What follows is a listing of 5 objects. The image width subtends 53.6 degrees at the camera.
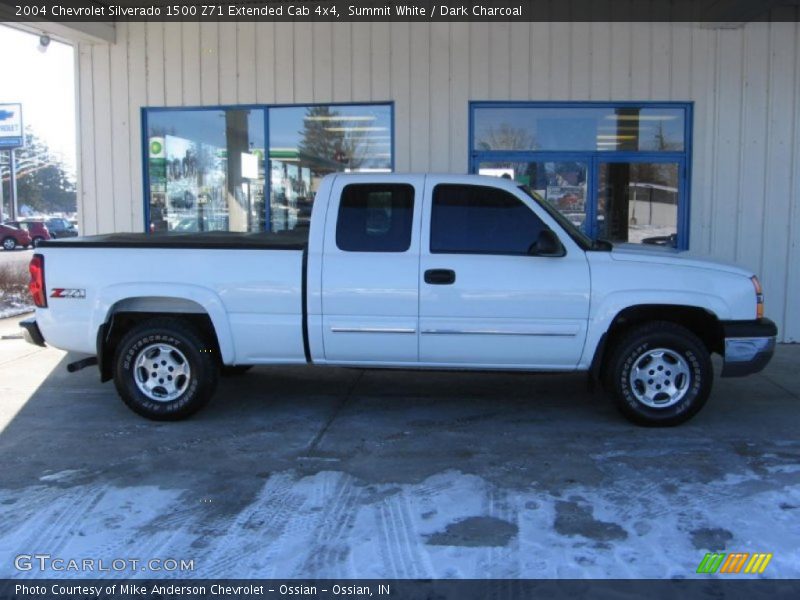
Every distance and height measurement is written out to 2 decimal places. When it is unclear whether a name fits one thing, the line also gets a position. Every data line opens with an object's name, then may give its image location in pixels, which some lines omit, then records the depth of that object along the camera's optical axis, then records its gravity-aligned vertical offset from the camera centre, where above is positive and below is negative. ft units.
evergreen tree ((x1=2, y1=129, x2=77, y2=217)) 265.54 +15.84
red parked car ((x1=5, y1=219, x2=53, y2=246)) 135.74 -1.01
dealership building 32.22 +4.89
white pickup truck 19.65 -1.88
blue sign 144.05 +18.36
